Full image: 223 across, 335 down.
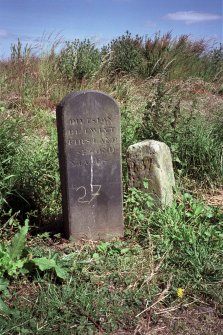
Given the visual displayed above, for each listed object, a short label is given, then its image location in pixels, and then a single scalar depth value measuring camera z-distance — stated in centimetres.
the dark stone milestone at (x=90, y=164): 402
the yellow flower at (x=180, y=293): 337
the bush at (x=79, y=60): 1030
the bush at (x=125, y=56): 1160
